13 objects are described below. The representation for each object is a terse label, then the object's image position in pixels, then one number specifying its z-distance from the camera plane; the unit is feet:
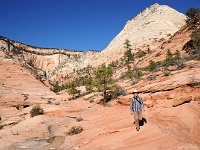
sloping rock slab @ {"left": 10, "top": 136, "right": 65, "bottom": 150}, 36.70
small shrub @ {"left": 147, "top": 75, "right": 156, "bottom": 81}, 76.57
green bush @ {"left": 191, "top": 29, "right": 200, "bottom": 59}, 112.10
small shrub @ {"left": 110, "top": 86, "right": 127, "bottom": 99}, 79.87
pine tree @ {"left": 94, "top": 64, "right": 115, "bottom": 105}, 83.76
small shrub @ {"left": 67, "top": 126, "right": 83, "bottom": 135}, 44.11
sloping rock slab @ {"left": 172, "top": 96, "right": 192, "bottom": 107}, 45.24
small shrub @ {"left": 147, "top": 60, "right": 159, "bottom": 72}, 111.96
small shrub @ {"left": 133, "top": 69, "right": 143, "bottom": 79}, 95.56
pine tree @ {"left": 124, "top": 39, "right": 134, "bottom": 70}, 161.79
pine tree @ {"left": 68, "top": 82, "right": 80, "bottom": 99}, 131.25
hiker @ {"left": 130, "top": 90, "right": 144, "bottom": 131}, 33.73
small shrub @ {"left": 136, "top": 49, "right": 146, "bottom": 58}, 188.44
